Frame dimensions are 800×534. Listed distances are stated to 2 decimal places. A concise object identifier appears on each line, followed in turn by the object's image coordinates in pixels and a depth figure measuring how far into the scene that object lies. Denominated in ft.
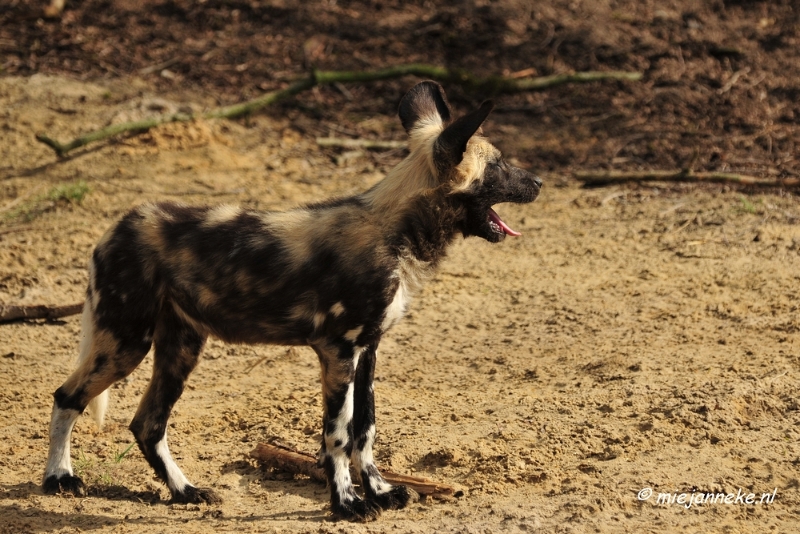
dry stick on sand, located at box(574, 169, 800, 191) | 56.03
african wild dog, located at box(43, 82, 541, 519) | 30.96
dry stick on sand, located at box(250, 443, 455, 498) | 32.30
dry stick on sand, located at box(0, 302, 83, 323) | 45.78
